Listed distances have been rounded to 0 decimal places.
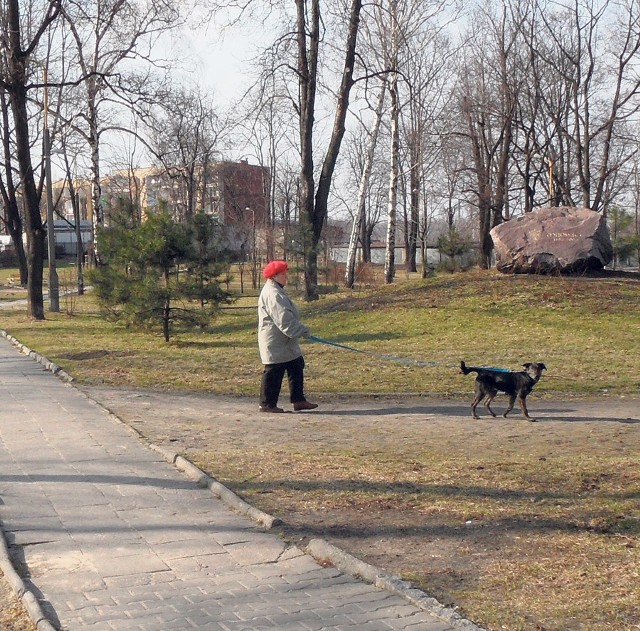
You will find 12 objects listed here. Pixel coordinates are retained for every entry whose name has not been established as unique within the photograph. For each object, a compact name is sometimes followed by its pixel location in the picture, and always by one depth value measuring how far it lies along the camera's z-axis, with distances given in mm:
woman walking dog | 10328
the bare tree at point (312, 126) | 23609
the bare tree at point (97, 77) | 23062
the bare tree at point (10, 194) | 41781
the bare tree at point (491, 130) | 32344
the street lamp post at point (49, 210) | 27375
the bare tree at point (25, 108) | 23000
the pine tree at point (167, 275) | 18141
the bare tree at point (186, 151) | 24031
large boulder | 21016
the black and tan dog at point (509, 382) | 9945
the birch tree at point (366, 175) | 30656
